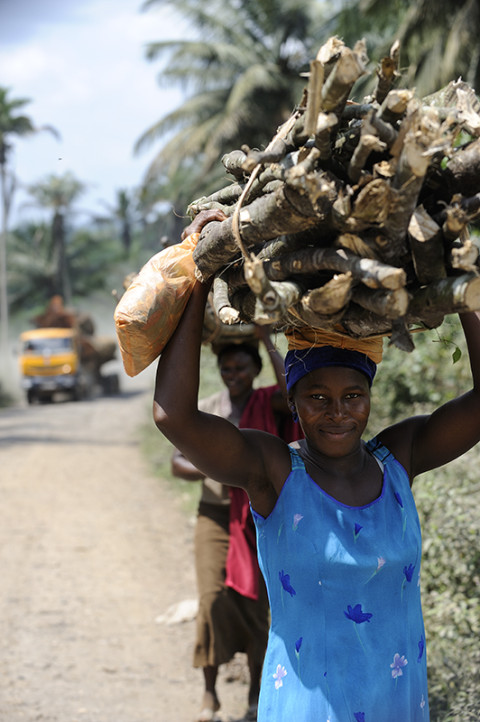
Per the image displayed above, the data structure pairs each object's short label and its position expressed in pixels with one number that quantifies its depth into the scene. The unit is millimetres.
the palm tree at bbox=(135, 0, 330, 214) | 19516
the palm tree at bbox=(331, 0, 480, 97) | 12711
